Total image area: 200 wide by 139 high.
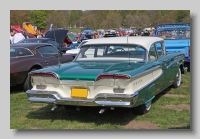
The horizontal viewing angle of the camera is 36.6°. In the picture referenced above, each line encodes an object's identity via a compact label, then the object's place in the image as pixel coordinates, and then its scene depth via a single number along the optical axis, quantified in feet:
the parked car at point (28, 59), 23.16
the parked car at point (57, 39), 38.87
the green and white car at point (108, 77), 14.51
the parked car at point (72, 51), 29.85
